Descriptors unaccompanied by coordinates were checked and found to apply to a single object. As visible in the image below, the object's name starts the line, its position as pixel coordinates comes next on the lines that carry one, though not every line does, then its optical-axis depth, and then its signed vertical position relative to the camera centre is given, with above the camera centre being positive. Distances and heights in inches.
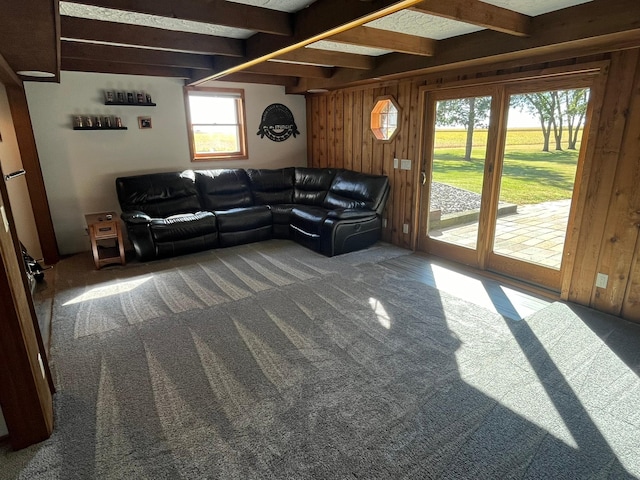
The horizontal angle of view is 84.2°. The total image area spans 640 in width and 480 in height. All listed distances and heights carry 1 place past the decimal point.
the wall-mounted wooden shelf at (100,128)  178.3 +6.2
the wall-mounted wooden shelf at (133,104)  183.9 +18.3
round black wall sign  236.4 +8.6
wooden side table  161.0 -40.5
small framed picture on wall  194.5 +9.3
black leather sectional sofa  174.4 -38.2
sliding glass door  125.8 -15.9
